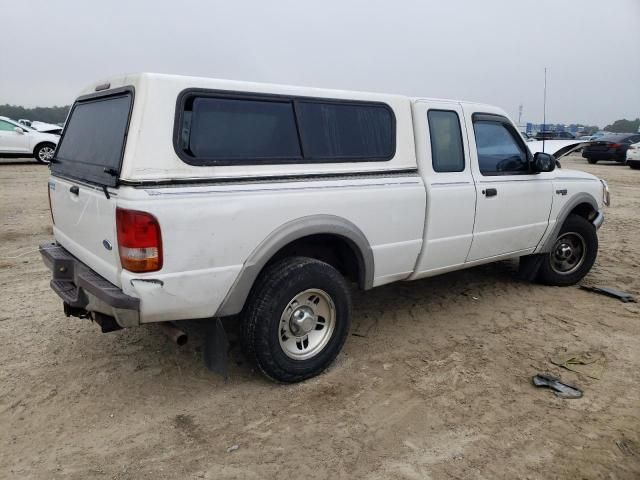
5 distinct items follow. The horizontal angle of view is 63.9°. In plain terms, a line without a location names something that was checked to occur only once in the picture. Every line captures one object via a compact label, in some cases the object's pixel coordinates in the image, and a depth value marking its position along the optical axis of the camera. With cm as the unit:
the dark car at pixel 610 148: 2080
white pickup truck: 276
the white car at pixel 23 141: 1578
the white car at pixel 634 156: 1872
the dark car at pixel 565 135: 2989
